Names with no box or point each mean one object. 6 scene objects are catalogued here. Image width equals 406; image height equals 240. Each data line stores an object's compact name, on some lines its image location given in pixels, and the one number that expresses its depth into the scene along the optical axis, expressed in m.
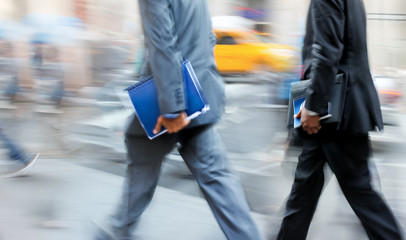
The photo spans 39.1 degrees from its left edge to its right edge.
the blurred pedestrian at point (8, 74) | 9.80
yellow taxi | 15.15
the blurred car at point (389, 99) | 7.14
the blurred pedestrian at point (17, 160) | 5.19
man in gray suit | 2.76
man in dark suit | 2.82
